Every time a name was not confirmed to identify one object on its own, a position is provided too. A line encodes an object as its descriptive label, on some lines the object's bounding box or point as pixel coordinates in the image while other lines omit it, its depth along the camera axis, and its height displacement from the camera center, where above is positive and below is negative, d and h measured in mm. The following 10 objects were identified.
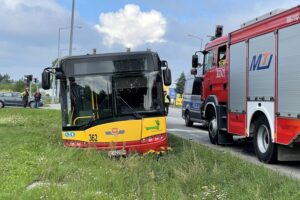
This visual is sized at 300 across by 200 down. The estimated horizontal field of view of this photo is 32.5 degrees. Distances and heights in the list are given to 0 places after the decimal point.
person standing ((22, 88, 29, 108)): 45756 +223
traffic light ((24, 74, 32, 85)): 41662 +1824
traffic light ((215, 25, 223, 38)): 16436 +2222
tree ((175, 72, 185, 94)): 109981 +3196
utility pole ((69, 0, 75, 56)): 33594 +4745
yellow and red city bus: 11578 -38
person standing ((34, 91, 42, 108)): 47462 +58
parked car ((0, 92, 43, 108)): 48653 +40
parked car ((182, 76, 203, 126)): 22156 -3
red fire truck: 9984 +369
